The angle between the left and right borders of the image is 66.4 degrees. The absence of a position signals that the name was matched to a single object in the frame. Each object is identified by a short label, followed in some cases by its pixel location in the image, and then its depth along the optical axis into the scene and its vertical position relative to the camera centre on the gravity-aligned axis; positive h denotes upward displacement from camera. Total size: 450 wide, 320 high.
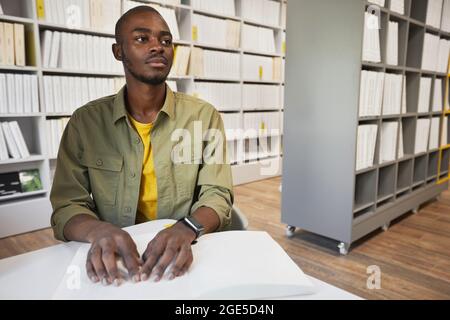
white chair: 1.08 -0.36
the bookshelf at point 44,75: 2.66 +0.27
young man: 1.02 -0.15
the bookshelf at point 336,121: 2.19 -0.09
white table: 0.62 -0.33
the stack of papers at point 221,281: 0.57 -0.30
